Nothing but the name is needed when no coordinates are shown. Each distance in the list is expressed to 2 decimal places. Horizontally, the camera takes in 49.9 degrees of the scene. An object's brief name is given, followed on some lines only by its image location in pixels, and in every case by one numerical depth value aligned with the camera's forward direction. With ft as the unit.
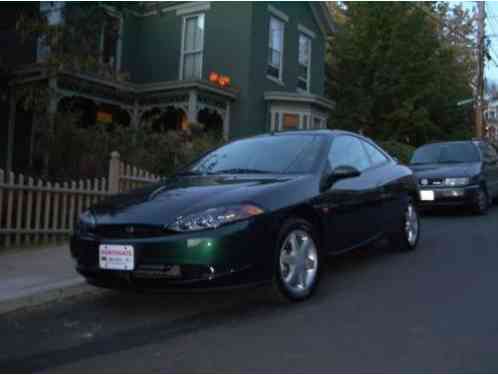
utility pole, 72.38
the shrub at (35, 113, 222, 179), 29.89
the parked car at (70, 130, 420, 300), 12.64
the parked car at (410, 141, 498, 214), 32.68
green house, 51.08
